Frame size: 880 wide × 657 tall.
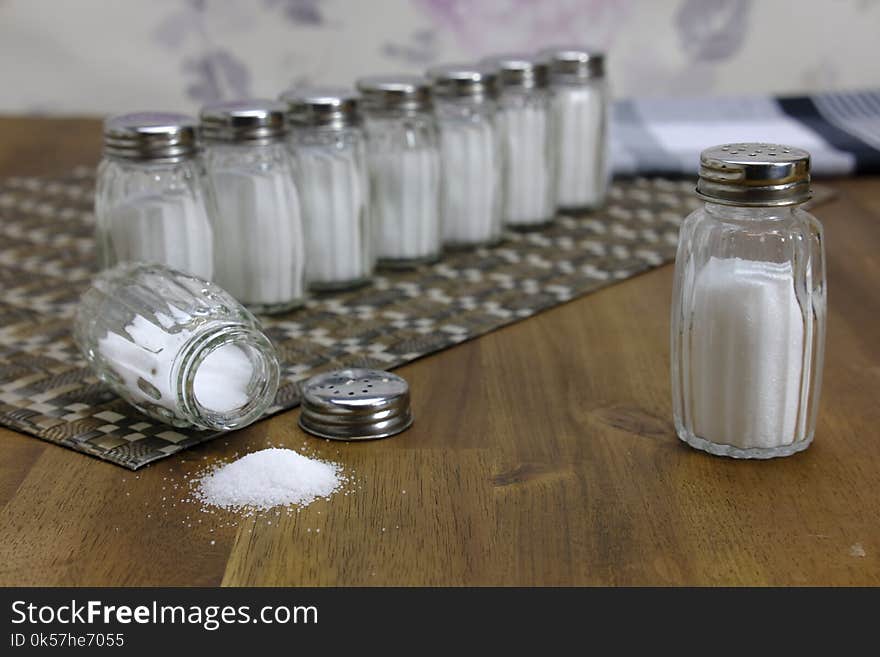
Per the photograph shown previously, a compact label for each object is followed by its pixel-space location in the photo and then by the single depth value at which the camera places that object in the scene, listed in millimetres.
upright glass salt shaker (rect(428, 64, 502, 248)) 1320
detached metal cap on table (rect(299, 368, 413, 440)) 870
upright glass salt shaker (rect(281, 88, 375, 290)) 1182
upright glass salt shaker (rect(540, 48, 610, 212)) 1467
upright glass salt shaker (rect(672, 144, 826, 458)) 787
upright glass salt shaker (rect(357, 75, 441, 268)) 1257
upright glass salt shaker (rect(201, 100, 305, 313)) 1105
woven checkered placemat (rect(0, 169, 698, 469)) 910
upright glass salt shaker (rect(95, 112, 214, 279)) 1054
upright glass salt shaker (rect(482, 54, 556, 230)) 1400
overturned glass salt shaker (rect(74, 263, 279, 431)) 835
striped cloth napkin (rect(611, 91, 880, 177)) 1671
